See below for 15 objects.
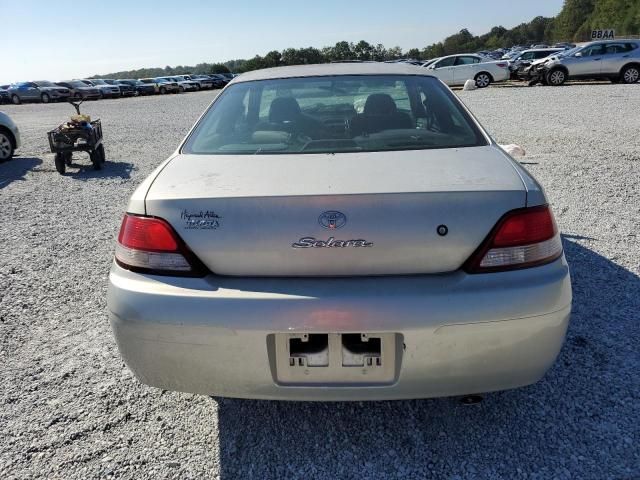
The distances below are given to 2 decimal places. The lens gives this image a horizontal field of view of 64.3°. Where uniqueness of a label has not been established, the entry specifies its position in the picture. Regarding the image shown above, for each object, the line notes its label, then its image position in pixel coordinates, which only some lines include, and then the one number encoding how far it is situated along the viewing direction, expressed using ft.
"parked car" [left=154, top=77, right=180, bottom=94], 130.11
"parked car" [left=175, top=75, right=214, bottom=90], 139.18
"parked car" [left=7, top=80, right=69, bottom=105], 118.42
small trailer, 26.43
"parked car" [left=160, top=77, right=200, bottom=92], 132.46
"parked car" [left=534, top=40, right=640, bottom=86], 65.57
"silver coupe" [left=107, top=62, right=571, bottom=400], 5.68
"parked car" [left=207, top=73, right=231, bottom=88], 147.43
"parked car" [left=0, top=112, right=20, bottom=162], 30.73
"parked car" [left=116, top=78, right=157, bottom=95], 129.50
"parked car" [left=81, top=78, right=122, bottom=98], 122.72
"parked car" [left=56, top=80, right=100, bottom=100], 120.16
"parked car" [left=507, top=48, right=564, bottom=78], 87.30
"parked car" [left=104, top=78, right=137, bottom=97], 126.11
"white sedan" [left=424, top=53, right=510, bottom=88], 74.28
